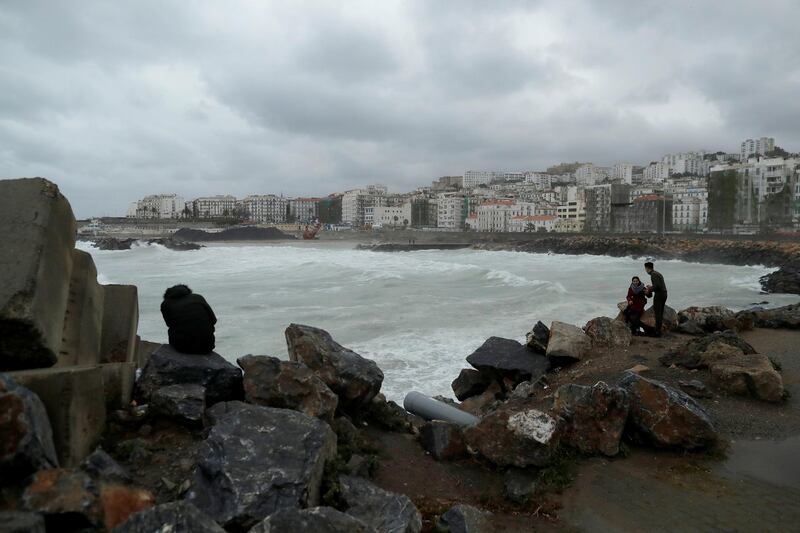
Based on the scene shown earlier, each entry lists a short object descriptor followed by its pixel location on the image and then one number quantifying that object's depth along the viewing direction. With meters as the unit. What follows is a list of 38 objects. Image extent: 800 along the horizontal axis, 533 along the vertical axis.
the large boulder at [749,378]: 6.05
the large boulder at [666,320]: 9.85
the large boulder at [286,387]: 4.43
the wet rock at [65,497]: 2.63
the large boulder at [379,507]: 3.17
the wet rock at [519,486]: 4.09
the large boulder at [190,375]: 4.55
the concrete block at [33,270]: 3.50
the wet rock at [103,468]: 3.03
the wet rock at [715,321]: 10.06
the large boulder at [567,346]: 8.09
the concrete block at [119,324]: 5.44
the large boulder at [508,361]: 8.09
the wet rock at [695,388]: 6.28
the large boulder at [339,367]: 5.27
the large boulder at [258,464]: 3.00
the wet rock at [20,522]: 2.32
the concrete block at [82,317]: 4.59
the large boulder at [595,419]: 4.81
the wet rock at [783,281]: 25.34
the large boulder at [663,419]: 4.84
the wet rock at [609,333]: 8.62
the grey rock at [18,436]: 2.72
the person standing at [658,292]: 9.29
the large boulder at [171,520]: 2.29
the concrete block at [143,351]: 6.60
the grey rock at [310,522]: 2.45
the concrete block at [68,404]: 3.24
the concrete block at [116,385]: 4.22
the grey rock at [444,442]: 4.74
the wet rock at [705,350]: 7.08
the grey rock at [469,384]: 8.55
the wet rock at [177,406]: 4.11
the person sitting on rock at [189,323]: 4.85
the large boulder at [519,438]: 4.39
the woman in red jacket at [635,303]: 9.36
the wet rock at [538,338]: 8.51
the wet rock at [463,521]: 3.35
